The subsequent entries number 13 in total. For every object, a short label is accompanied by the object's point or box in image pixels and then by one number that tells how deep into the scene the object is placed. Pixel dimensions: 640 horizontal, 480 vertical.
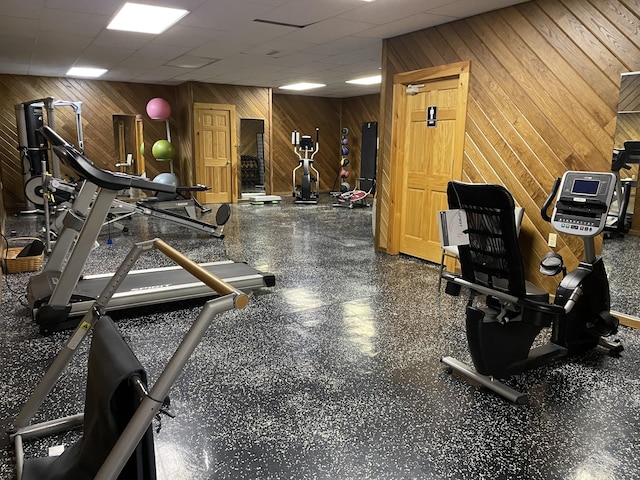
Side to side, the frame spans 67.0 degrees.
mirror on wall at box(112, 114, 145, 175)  11.26
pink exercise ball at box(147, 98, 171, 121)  10.31
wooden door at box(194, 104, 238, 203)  10.61
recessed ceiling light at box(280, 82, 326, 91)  10.81
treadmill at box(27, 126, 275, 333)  2.61
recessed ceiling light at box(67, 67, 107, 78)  8.81
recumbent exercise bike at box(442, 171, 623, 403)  2.49
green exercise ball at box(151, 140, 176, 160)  10.54
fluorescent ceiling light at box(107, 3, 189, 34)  4.81
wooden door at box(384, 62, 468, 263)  5.11
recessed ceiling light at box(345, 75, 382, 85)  9.62
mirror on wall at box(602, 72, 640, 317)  3.55
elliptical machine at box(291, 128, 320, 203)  11.14
